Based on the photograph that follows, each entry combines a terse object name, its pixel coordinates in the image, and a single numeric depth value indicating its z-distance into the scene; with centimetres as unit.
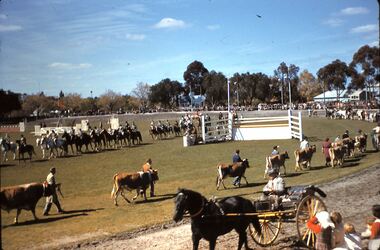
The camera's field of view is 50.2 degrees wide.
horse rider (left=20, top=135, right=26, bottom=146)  2442
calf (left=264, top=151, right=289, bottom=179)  1830
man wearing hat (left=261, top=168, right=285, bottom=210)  991
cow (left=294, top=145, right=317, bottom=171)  1966
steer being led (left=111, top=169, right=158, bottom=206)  1505
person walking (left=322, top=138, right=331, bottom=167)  2022
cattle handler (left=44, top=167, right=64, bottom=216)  1342
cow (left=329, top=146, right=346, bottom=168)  1981
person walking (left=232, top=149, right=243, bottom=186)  1702
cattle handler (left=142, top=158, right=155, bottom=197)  1580
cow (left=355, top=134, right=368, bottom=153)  2367
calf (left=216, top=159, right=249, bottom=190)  1656
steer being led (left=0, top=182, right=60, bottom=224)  1106
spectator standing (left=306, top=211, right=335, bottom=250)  799
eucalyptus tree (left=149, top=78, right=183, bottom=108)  5525
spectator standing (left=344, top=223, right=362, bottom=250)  802
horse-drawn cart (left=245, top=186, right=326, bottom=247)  922
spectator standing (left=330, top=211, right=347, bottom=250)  789
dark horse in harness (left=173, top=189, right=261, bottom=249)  797
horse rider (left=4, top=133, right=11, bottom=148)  2251
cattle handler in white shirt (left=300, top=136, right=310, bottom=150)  2034
